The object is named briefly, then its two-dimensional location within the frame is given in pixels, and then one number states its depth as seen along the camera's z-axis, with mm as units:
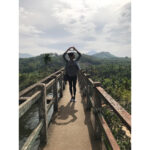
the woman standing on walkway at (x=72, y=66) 4715
